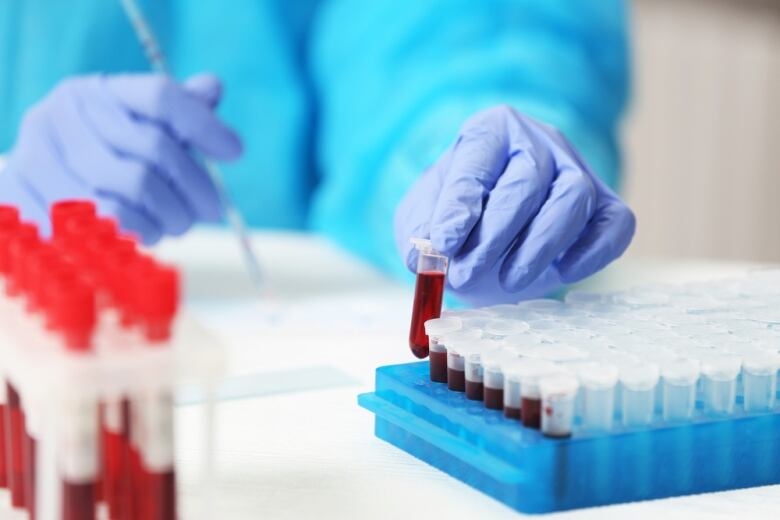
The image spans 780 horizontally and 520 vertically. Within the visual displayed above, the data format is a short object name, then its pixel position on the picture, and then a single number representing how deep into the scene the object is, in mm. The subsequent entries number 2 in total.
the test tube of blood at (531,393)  567
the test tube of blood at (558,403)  561
